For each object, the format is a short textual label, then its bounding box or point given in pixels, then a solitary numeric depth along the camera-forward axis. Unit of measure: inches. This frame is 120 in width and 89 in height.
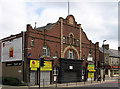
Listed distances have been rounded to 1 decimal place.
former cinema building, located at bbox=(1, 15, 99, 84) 1218.0
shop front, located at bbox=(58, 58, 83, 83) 1415.0
